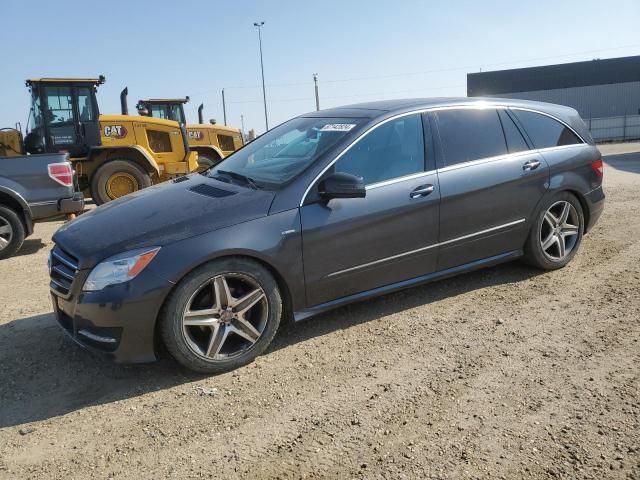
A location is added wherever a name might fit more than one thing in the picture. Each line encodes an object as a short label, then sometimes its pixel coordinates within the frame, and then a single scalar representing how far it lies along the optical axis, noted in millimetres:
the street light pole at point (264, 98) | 38072
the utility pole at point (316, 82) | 38562
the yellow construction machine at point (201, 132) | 15742
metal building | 45938
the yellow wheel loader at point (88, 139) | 11391
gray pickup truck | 7191
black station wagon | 3311
